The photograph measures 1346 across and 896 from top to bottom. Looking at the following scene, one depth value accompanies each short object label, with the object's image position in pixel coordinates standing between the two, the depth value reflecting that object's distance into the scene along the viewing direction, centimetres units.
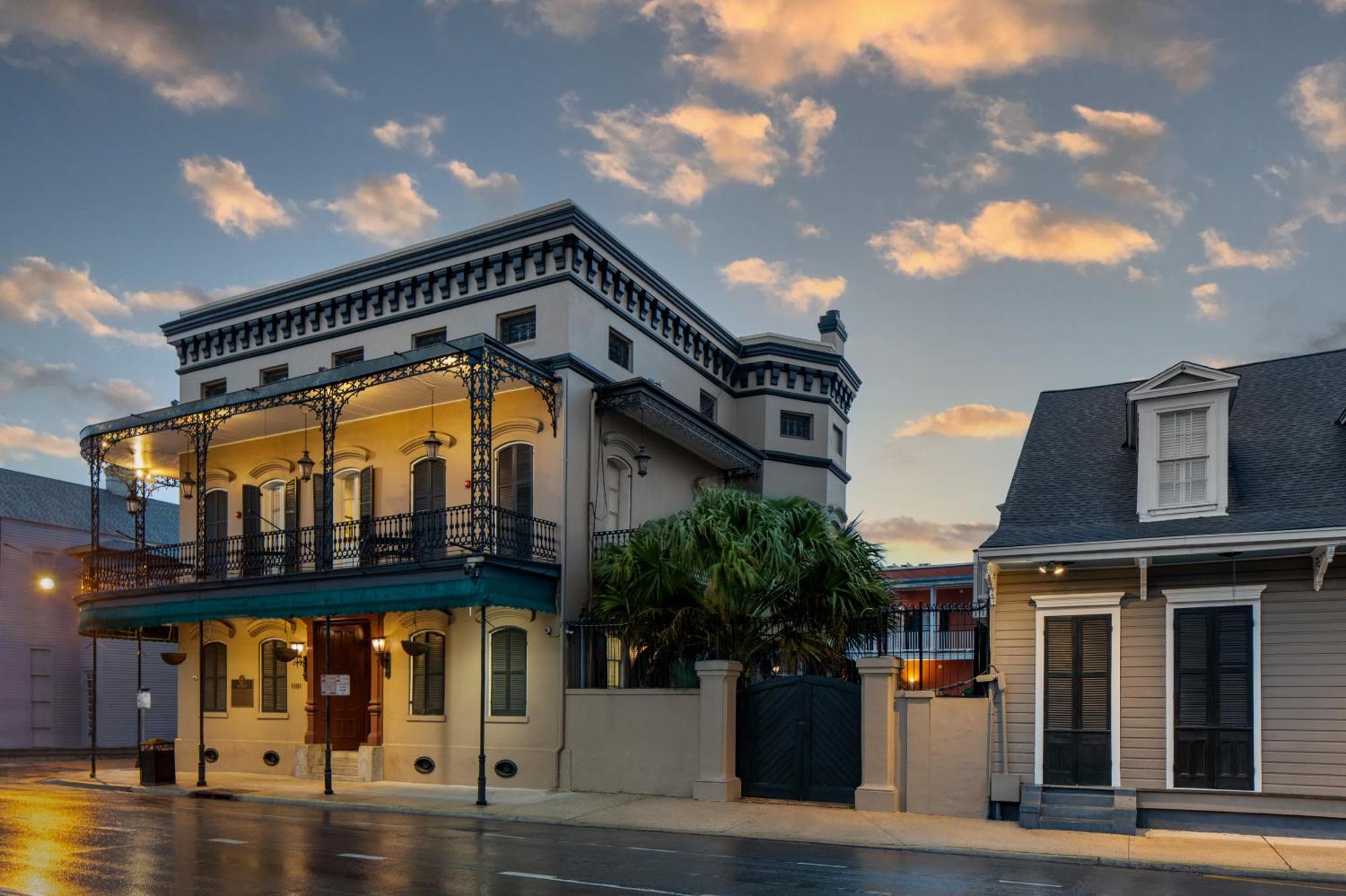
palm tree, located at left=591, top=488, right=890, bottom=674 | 2044
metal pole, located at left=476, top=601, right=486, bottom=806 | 1986
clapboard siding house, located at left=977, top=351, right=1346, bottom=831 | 1555
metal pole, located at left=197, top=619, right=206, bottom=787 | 2389
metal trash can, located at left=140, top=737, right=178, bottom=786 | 2442
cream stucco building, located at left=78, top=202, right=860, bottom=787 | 2228
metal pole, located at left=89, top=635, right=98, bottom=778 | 2592
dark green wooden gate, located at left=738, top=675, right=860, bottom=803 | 1883
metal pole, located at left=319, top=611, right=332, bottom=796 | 2169
